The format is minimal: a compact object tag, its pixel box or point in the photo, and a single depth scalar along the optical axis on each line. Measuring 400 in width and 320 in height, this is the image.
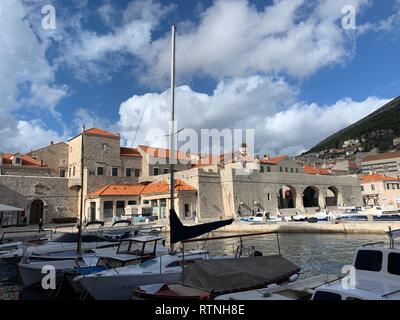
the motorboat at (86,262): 10.39
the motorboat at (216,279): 6.75
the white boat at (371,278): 5.59
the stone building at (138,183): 37.97
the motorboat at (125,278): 8.54
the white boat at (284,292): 6.37
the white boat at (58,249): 12.68
